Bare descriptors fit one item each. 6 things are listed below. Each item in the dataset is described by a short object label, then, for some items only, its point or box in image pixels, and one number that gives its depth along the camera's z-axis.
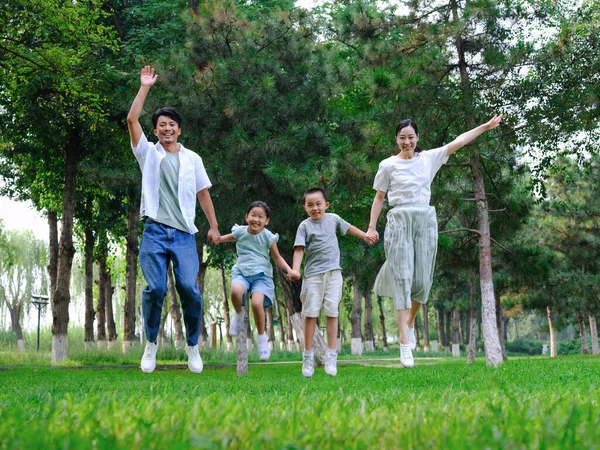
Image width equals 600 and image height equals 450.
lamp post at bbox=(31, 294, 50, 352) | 34.22
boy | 8.14
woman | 7.75
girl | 8.09
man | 6.49
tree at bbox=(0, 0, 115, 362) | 14.58
